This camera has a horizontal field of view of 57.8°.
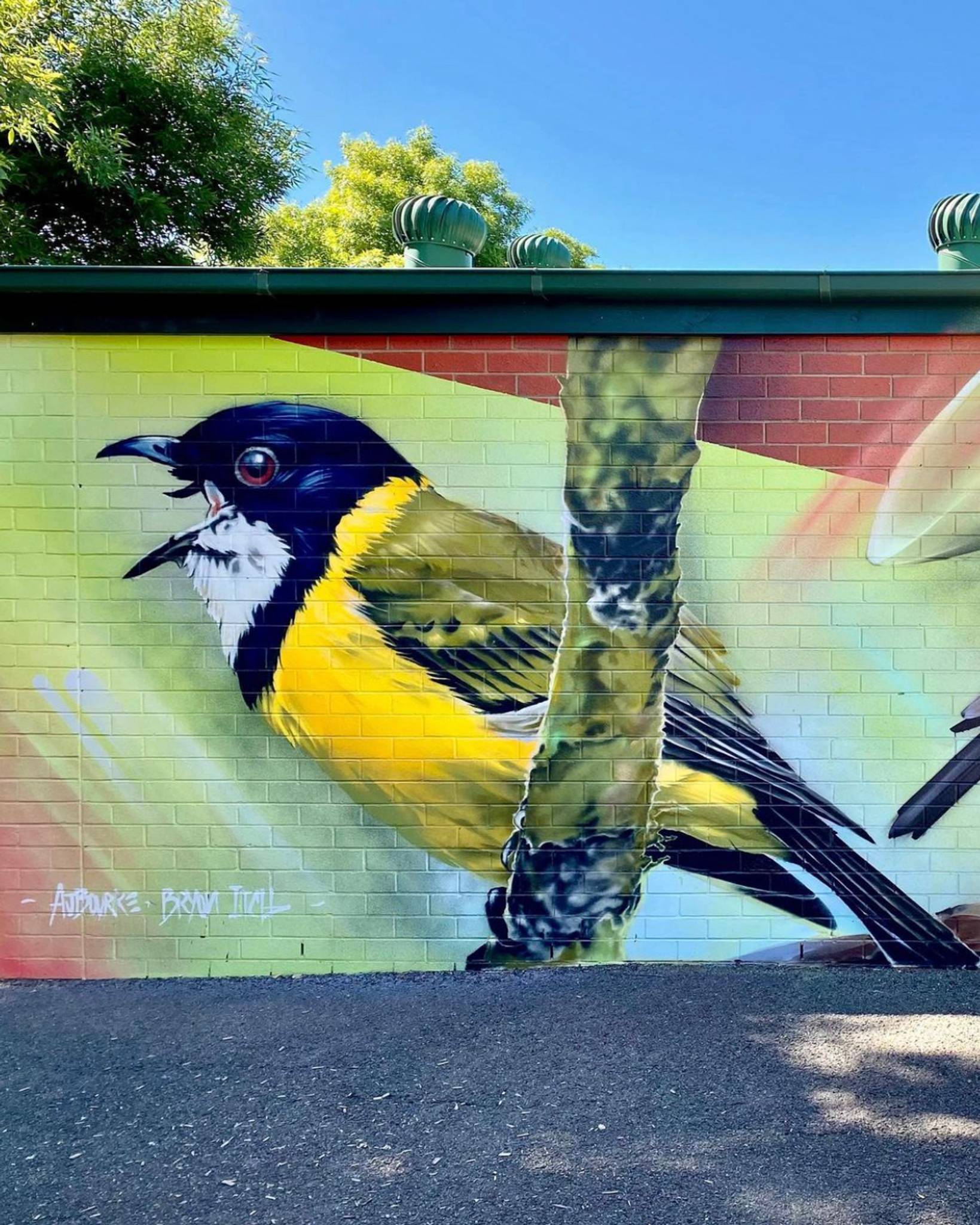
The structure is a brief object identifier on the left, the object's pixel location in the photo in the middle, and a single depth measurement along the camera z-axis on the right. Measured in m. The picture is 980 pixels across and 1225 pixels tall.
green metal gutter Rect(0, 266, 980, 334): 3.81
